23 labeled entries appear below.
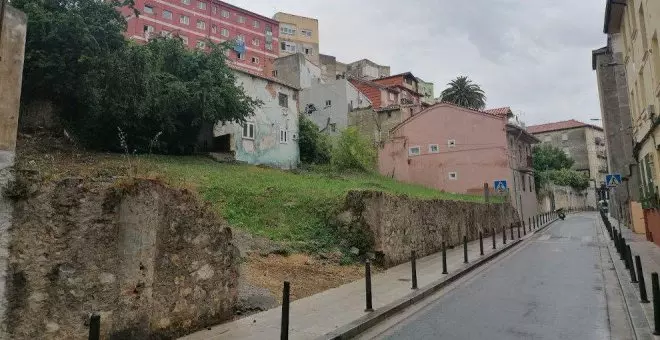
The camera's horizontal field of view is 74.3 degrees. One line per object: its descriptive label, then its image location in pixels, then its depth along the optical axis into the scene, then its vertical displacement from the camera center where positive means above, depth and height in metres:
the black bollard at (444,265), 12.54 -1.55
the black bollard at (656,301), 6.34 -1.39
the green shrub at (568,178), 67.62 +4.80
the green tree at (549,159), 73.12 +8.59
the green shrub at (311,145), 40.31 +6.60
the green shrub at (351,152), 39.56 +5.65
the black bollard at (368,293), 8.24 -1.52
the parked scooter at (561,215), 45.30 -0.66
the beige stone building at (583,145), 82.19 +12.22
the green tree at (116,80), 21.11 +7.66
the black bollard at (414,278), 10.36 -1.56
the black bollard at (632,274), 10.44 -1.61
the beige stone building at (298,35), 76.06 +32.00
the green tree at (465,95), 60.94 +16.35
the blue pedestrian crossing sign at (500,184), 26.06 +1.56
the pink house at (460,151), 37.53 +5.49
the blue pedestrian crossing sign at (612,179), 20.70 +1.36
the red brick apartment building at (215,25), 55.75 +27.44
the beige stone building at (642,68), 15.75 +5.70
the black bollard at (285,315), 5.98 -1.36
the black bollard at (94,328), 3.58 -0.88
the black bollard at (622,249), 13.06 -1.29
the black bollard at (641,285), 8.24 -1.49
